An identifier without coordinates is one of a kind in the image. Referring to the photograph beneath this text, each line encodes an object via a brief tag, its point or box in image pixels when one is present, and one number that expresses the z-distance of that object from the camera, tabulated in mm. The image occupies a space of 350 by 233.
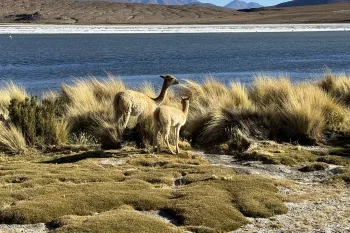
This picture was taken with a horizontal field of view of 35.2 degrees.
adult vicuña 10336
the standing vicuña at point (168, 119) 9586
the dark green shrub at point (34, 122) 11031
